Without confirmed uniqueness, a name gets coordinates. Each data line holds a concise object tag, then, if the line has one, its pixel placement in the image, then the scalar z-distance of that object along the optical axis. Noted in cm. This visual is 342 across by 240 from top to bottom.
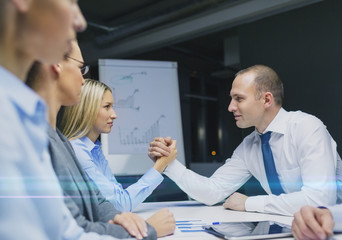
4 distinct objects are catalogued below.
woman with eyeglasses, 73
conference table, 105
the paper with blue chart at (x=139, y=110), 274
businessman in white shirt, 151
